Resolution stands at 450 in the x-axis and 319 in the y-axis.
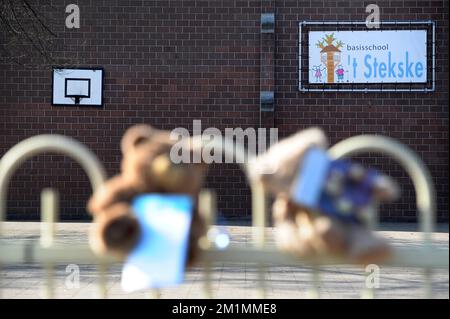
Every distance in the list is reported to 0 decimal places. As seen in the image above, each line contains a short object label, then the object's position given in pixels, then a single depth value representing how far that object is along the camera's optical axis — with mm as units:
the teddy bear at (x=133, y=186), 4215
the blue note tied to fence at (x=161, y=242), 4332
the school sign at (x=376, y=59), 24203
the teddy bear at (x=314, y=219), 4164
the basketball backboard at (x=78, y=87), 24562
